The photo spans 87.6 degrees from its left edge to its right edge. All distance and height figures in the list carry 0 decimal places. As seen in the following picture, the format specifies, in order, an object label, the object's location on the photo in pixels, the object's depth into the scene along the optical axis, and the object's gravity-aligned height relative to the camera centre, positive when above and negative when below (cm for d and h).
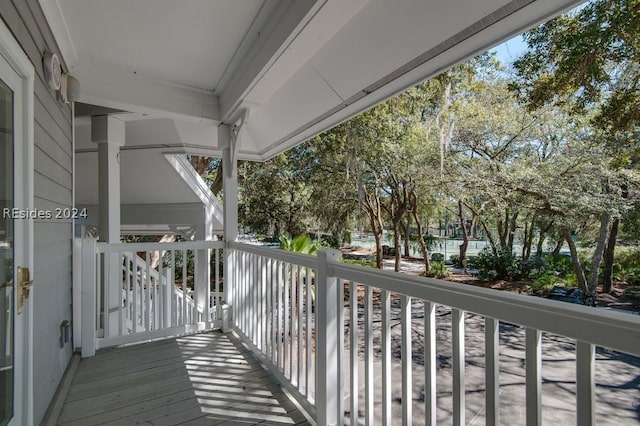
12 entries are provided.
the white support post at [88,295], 290 -72
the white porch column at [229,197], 360 +17
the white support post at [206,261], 352 -60
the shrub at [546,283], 923 -202
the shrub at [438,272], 1107 -198
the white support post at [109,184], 340 +29
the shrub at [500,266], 1130 -182
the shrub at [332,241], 1528 -135
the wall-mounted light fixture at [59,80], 201 +91
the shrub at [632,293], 802 -201
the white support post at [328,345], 179 -71
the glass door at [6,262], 139 -21
